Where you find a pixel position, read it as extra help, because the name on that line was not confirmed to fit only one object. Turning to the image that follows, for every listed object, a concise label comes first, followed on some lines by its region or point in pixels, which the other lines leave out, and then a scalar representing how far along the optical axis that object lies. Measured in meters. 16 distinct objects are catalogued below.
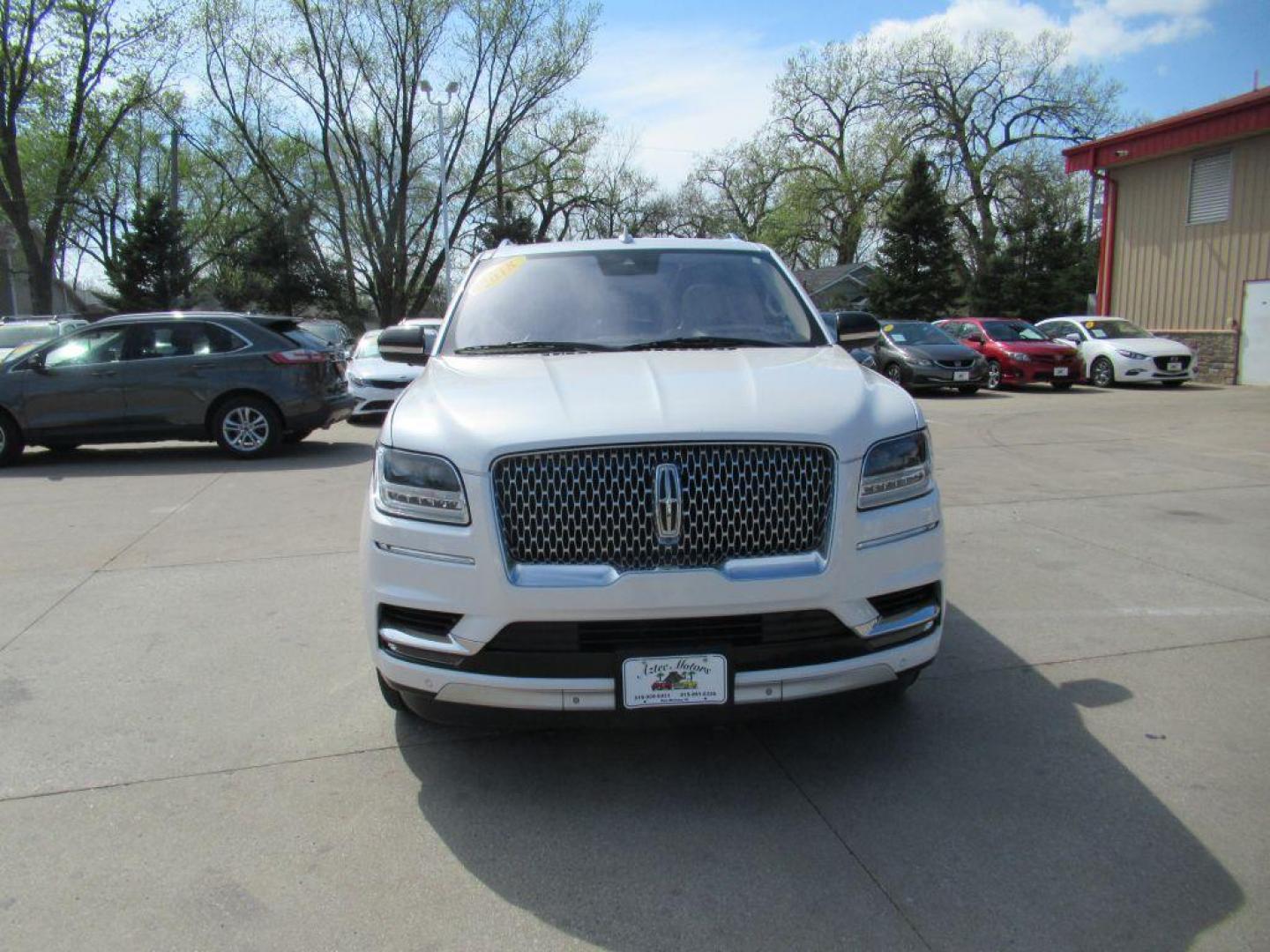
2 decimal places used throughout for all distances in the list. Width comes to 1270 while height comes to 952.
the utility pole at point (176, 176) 34.75
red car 19.33
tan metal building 20.12
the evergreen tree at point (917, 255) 32.66
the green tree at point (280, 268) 35.88
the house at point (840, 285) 44.19
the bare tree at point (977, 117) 40.56
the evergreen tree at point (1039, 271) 35.78
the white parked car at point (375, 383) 13.52
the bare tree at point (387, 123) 32.88
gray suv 10.50
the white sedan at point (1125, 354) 19.36
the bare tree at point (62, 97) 28.27
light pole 29.78
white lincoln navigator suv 2.77
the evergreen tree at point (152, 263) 34.06
